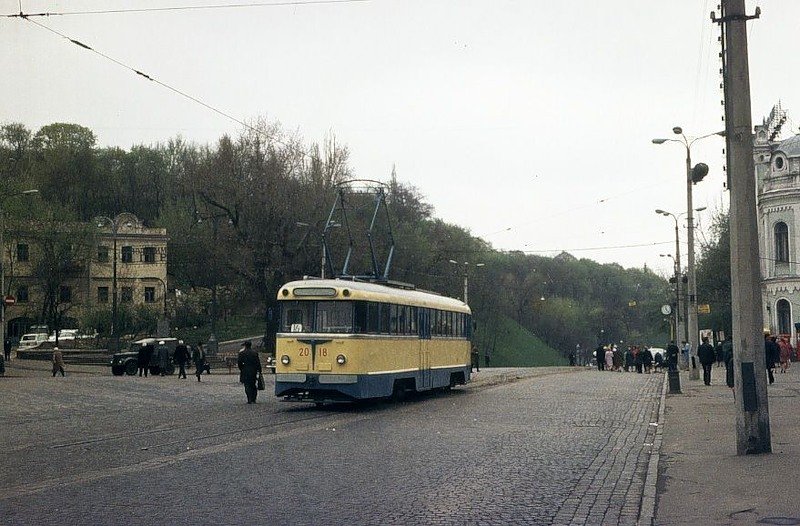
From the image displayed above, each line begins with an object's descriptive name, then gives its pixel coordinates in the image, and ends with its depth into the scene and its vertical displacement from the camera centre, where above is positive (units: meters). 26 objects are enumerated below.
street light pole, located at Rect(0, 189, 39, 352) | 52.14 +2.44
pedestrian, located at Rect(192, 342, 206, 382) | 43.19 +0.42
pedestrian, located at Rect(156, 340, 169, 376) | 51.00 +0.49
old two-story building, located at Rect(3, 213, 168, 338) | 76.88 +7.26
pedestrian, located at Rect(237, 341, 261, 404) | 27.09 -0.02
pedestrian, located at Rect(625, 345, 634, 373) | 63.38 +0.34
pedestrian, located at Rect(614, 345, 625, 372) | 65.00 +0.36
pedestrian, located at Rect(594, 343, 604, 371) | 62.38 +0.43
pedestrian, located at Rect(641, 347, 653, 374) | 60.47 +0.35
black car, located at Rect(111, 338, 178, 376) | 51.15 +0.28
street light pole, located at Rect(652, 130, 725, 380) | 43.31 +4.33
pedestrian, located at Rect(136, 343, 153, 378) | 48.88 +0.48
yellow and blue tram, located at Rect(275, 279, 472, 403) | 24.08 +0.58
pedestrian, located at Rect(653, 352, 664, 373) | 64.72 +0.20
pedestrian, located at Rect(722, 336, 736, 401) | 26.02 +0.20
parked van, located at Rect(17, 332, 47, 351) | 78.50 +2.13
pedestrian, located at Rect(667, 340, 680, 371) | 42.39 +0.60
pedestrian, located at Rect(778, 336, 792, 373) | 46.82 +0.47
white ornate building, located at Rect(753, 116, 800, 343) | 69.69 +8.00
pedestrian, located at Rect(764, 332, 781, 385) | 34.62 +0.36
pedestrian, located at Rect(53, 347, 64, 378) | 47.06 +0.36
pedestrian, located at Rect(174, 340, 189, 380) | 43.94 +0.57
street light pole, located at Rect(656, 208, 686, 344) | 58.53 +4.57
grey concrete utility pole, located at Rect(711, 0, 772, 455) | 13.95 +1.32
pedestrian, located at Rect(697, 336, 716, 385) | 37.09 +0.24
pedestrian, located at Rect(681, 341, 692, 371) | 57.61 +0.62
